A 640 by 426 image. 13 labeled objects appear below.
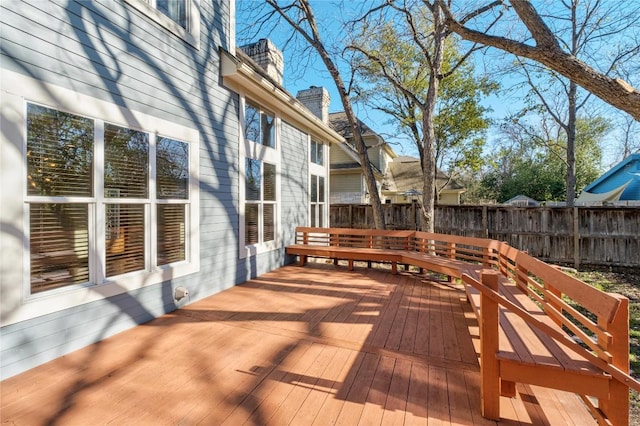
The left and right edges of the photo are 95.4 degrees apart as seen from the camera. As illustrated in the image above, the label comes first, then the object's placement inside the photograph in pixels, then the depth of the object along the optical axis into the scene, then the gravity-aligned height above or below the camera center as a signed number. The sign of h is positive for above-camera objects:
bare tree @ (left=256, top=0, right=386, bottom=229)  7.52 +3.87
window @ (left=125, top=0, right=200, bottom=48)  3.41 +2.54
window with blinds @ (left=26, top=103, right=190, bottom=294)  2.48 +0.16
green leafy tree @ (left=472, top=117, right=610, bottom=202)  18.17 +3.54
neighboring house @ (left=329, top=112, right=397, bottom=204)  14.36 +2.15
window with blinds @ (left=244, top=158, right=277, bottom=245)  5.23 +0.22
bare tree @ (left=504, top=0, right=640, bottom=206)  8.17 +5.15
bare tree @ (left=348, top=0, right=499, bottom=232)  6.79 +5.06
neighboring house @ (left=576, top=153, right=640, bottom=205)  7.34 +0.75
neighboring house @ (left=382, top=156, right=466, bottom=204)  17.30 +1.80
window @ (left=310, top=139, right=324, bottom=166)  7.86 +1.68
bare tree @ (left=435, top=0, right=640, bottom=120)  2.84 +1.68
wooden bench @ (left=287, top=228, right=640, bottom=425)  1.60 -0.93
